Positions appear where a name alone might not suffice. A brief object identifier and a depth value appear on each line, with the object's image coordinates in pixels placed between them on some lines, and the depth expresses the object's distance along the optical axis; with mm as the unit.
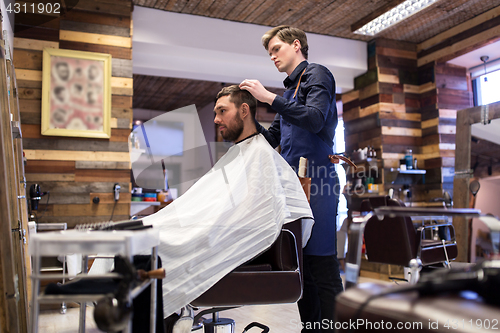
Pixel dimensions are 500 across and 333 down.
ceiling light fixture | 4229
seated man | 1381
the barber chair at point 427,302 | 771
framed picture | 3697
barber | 1646
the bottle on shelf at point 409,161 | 5086
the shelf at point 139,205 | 4469
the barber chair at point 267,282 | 1407
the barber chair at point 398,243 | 3066
